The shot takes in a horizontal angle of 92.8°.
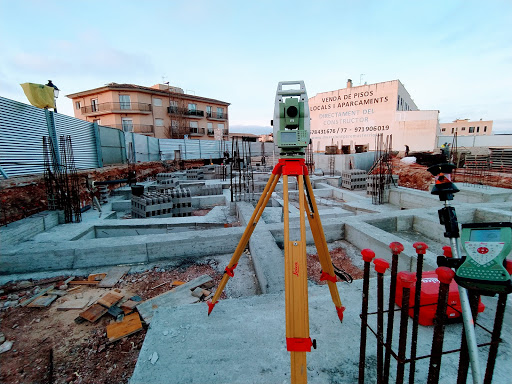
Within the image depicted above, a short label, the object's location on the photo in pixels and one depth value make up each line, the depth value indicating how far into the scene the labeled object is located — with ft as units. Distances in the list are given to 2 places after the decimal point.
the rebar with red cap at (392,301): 4.60
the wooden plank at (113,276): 13.24
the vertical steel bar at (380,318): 4.59
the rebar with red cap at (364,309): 4.96
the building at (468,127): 155.63
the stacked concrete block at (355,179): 43.91
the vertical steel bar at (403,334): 4.15
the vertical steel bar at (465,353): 4.03
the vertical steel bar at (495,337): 4.00
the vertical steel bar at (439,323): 3.71
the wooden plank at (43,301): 11.59
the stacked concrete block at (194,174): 49.44
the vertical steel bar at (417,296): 4.42
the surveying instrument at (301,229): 5.21
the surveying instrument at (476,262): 3.46
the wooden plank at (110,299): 11.18
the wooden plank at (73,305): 11.44
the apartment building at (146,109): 102.37
